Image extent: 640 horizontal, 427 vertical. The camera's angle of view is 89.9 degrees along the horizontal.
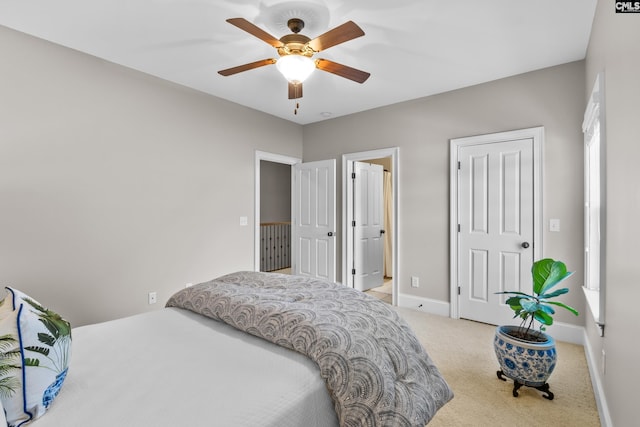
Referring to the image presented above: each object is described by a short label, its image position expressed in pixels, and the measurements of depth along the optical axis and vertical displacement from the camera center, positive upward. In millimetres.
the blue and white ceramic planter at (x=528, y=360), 2086 -977
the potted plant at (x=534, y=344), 2084 -879
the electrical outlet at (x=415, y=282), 3967 -861
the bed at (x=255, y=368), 1036 -616
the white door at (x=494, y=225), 3236 -132
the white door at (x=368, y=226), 4688 -208
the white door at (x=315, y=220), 4645 -107
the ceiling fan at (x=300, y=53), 2000 +1103
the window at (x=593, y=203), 1856 +76
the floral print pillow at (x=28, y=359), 929 -449
